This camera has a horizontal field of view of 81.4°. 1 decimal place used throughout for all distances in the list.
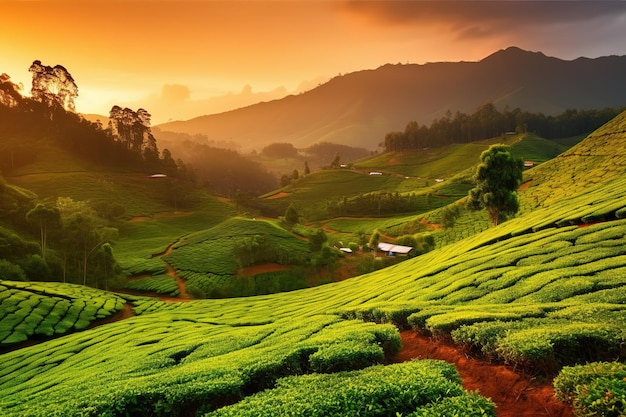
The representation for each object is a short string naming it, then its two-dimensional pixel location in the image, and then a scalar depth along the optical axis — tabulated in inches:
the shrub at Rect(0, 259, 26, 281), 2193.7
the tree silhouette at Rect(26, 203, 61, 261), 2460.6
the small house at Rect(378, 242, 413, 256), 3363.7
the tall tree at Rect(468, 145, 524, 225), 2182.6
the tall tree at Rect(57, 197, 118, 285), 2583.7
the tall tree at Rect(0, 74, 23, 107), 6525.6
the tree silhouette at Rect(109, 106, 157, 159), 7519.7
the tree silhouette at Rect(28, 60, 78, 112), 6771.7
